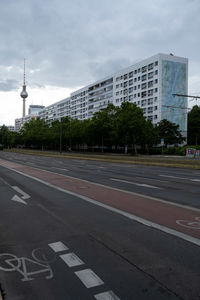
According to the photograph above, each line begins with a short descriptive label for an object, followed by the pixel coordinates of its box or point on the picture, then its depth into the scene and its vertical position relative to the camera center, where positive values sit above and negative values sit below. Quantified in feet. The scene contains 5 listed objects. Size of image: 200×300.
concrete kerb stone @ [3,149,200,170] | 86.58 -6.00
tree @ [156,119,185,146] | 250.78 +13.49
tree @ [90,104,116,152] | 216.33 +17.04
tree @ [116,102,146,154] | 175.83 +14.07
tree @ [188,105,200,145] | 292.43 +22.26
